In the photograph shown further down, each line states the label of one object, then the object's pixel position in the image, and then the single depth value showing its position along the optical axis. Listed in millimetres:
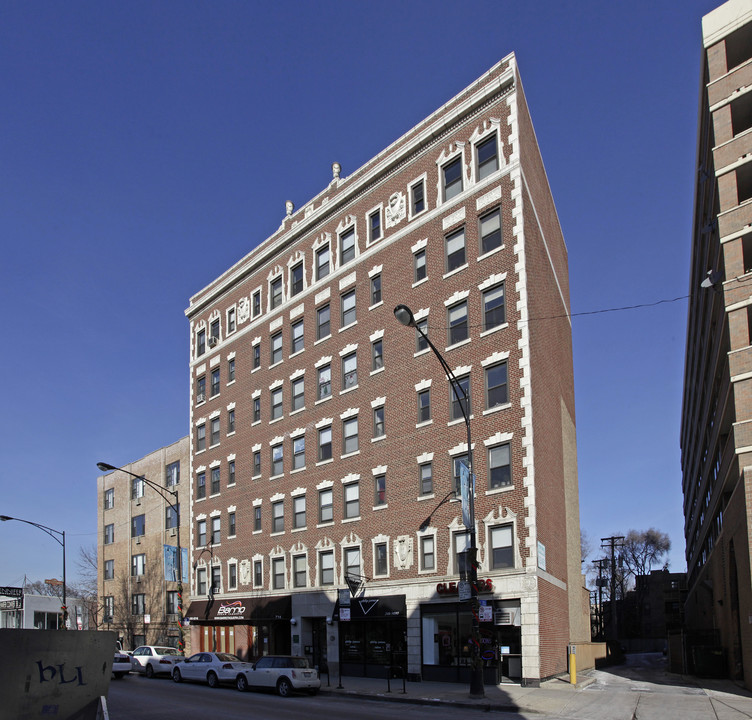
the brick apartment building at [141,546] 54031
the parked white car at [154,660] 36250
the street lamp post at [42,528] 51344
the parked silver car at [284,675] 27156
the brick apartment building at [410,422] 29797
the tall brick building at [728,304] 26672
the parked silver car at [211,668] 30953
